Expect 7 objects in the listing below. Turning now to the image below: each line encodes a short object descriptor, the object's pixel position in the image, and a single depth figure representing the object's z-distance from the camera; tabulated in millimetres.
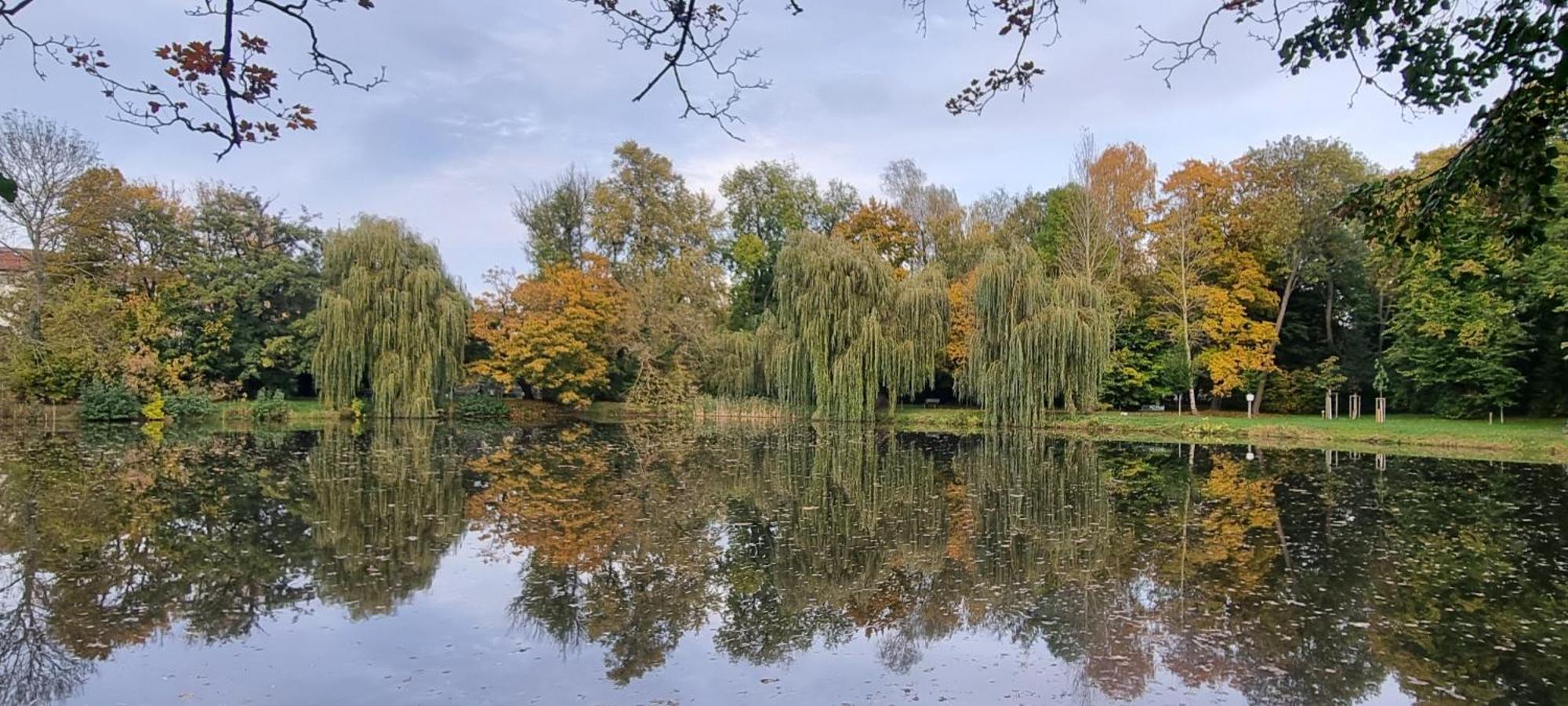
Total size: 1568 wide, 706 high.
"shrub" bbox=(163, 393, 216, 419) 26453
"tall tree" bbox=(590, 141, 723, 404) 30797
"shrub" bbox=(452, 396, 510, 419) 29266
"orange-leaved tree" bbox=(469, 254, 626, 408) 29766
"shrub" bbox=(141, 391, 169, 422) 25516
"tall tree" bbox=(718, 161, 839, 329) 36719
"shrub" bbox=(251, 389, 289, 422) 26609
